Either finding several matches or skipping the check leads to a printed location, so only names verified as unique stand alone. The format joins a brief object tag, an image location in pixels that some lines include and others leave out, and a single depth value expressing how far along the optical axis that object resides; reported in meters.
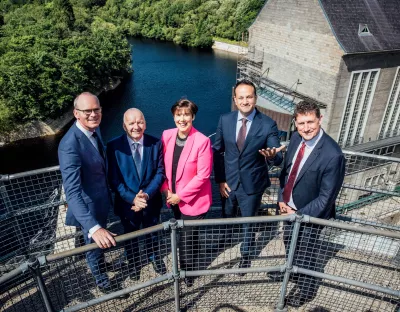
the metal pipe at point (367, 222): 4.69
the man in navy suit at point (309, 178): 3.35
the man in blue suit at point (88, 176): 3.12
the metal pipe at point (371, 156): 4.42
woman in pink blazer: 3.65
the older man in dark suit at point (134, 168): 3.60
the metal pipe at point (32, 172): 3.93
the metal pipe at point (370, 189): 4.52
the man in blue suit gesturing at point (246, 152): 3.73
